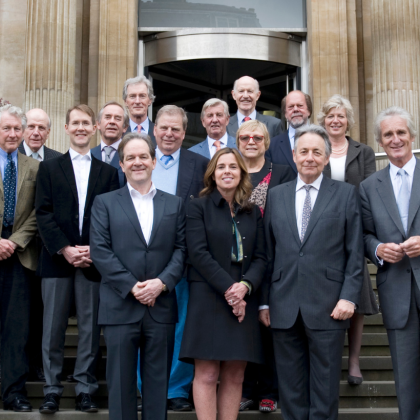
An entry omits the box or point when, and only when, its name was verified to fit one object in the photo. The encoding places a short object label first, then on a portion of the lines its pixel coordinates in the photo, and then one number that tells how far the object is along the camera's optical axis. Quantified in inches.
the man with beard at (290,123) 207.8
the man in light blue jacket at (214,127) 215.2
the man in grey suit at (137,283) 155.4
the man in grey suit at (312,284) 150.8
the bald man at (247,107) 231.0
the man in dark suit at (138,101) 222.2
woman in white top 202.7
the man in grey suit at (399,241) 152.5
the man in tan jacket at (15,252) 179.5
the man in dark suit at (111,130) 207.8
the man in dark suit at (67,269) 176.4
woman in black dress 155.2
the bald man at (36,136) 213.3
